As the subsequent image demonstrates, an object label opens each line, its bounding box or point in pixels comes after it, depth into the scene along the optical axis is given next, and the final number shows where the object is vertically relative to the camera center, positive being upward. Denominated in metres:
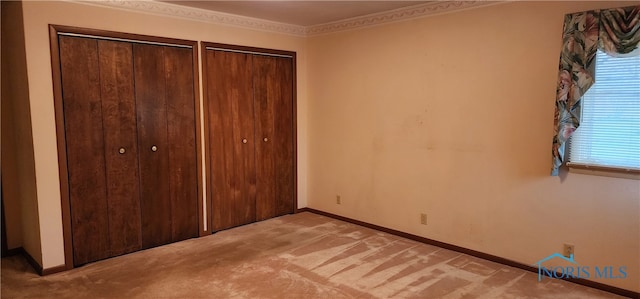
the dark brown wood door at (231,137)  4.12 -0.12
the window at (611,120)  2.70 +0.01
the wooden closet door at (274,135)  4.54 -0.11
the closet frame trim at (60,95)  3.09 +0.26
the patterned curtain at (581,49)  2.61 +0.49
